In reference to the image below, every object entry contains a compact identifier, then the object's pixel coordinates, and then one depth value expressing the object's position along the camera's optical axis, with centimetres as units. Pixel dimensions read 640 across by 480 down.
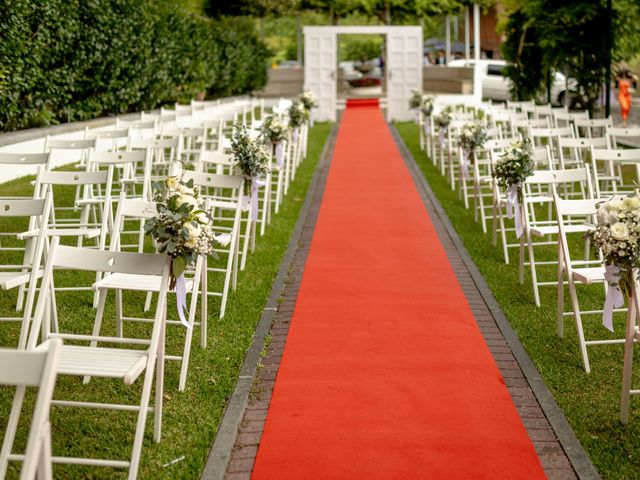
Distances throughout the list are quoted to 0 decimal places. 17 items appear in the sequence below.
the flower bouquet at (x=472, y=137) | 1162
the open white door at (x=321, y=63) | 3011
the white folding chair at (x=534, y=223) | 789
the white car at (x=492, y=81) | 3934
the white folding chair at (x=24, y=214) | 600
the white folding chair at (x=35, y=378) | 302
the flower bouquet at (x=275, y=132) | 1160
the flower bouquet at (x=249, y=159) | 869
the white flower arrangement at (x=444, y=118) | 1531
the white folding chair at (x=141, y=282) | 580
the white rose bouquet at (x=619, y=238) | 519
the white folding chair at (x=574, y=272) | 628
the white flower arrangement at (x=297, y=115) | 1514
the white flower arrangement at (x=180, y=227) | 496
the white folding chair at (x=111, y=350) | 439
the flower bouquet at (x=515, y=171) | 854
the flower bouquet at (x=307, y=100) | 1983
